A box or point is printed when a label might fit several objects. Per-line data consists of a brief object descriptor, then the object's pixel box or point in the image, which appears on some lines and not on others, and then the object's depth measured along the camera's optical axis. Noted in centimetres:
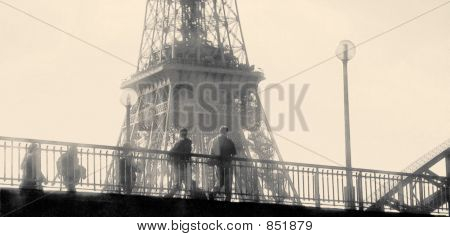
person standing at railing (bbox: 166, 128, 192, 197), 2536
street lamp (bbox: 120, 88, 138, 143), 3672
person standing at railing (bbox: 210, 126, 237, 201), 2589
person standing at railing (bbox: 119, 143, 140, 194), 2481
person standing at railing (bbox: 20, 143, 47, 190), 2328
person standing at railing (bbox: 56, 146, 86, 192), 2388
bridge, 2414
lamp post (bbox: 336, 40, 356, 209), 2808
